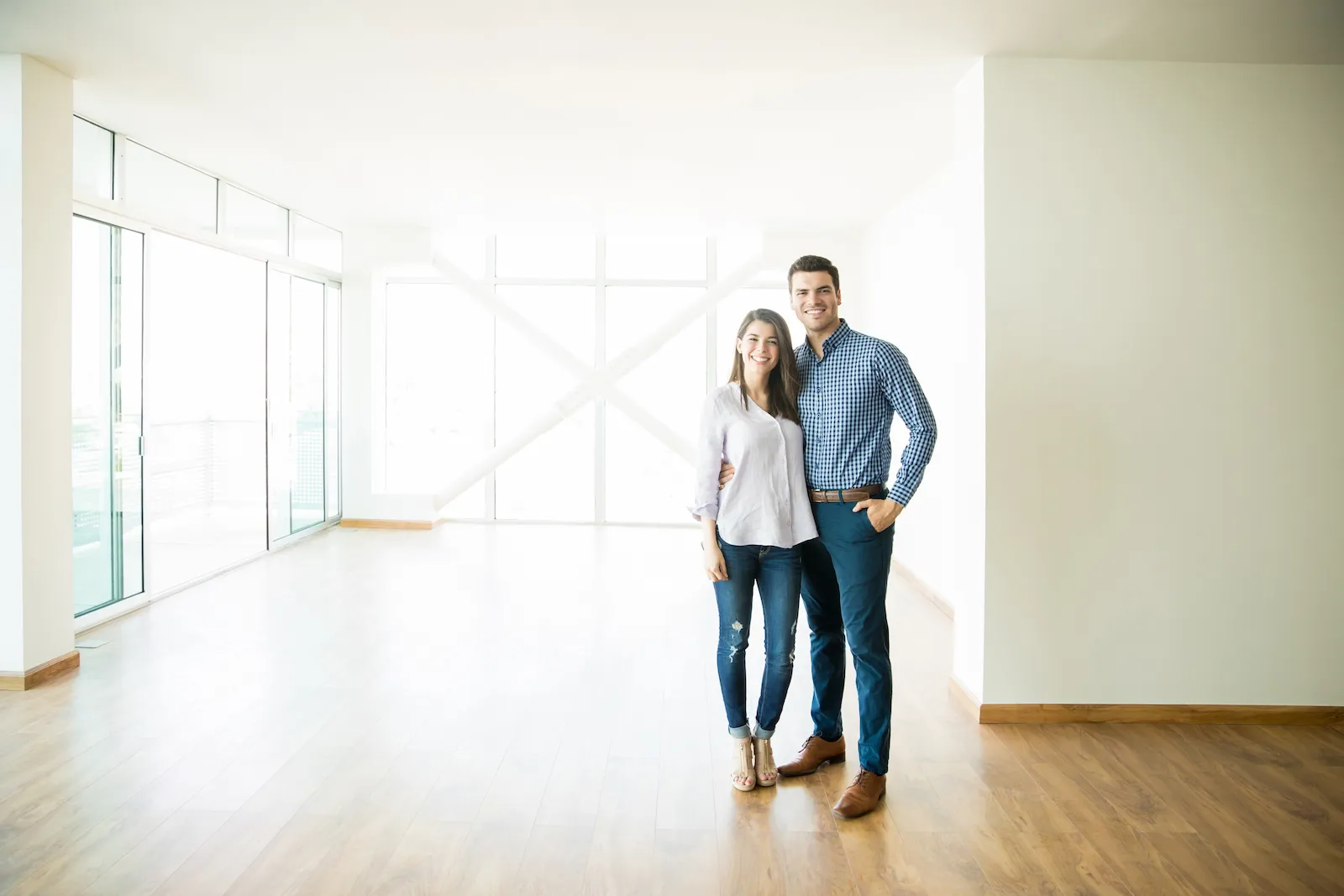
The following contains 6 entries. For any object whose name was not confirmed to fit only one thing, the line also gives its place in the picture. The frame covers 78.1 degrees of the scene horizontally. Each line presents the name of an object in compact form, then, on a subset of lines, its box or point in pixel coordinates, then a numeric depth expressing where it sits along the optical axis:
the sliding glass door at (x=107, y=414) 4.29
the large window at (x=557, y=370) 8.15
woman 2.52
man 2.50
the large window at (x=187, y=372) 4.41
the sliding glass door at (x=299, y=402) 6.54
